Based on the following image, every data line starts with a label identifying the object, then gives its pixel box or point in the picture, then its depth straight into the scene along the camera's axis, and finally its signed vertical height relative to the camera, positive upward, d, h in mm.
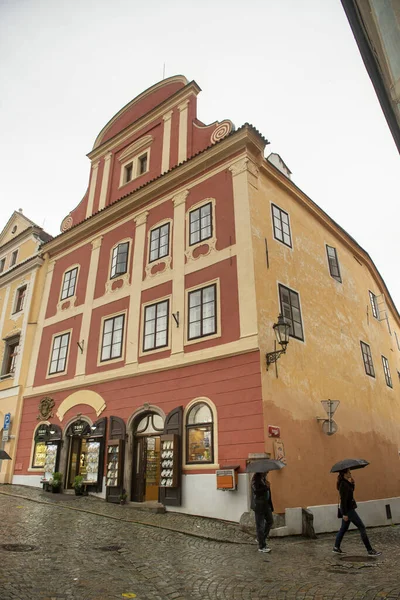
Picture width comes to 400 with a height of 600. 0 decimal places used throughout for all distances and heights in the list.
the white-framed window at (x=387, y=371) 19750 +5164
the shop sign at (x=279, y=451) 10969 +1027
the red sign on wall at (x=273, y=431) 11000 +1487
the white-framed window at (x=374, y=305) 21219 +8607
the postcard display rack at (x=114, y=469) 13500 +753
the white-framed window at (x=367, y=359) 17734 +5123
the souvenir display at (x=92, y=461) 14328 +1053
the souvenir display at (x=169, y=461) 12023 +889
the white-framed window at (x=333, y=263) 17719 +8735
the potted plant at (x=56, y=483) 15109 +405
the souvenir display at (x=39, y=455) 16775 +1462
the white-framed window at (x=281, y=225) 15094 +8738
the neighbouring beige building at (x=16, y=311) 18688 +8185
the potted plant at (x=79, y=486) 14414 +289
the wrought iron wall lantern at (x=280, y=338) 11688 +3876
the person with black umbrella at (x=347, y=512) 8016 -302
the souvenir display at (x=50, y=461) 15726 +1168
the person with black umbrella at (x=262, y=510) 8539 -274
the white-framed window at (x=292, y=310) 13609 +5394
